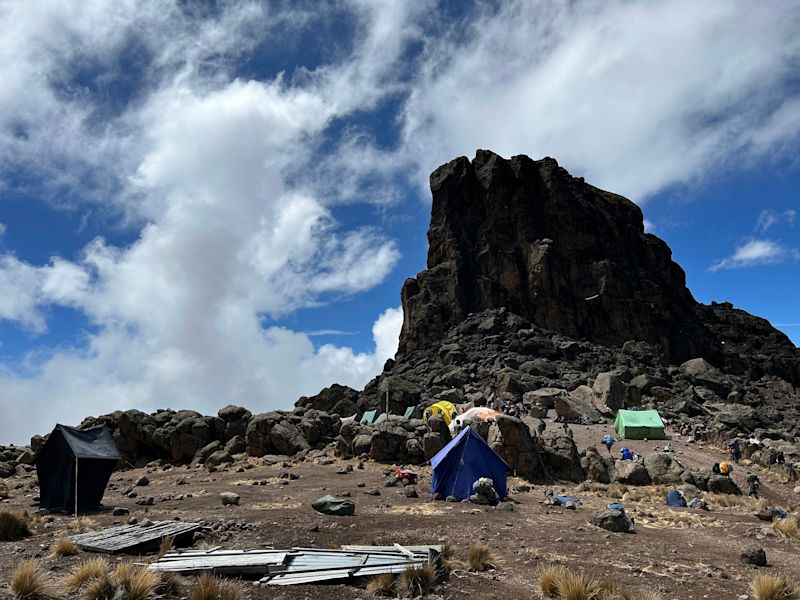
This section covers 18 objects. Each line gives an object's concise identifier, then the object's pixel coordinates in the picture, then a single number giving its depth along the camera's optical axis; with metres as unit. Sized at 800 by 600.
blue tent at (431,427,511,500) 18.89
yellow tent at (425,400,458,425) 43.12
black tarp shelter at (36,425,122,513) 17.39
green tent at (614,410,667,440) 39.19
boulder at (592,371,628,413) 52.72
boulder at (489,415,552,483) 24.20
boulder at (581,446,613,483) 24.50
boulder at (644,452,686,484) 23.67
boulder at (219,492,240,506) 17.64
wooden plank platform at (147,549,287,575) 9.20
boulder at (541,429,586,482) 24.84
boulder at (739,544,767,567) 10.93
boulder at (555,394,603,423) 46.41
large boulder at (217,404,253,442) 38.41
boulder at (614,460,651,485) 23.78
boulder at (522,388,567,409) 51.19
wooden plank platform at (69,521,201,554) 10.76
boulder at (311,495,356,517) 15.28
